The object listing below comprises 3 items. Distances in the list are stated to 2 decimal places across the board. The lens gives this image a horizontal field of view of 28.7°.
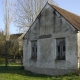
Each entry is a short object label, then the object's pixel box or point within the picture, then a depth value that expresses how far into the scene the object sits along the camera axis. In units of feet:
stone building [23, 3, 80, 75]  49.65
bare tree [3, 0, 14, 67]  100.11
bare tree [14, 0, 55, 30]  96.82
